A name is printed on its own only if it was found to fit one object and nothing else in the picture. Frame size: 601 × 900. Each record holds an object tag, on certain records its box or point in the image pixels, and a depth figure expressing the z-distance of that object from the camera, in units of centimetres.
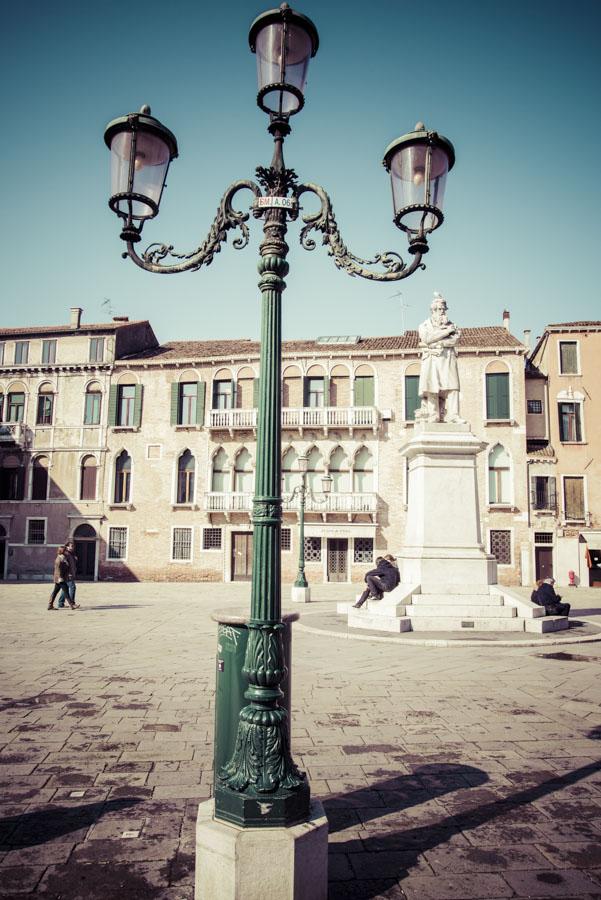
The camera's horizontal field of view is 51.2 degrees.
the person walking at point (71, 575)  1531
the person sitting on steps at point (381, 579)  1162
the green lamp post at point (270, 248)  290
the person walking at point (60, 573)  1516
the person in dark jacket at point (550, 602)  1184
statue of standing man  1255
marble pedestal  1130
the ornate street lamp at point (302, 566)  1784
